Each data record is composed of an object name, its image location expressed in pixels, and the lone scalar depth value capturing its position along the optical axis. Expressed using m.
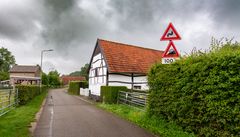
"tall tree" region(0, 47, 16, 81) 95.44
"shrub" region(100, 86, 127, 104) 18.23
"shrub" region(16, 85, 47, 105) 16.98
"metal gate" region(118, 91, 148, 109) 14.39
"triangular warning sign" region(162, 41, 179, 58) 7.52
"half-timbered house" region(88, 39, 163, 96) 21.73
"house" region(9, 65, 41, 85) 79.97
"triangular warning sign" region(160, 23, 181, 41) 7.58
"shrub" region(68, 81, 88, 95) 36.62
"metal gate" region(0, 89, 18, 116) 12.70
